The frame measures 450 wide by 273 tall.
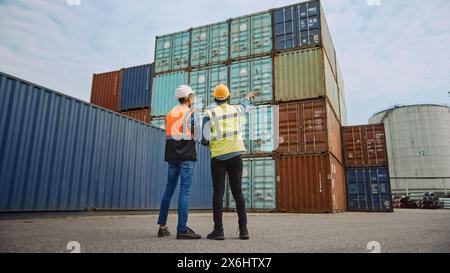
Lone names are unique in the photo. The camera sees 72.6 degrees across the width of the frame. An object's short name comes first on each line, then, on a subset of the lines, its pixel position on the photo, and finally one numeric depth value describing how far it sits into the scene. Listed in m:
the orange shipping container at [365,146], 16.77
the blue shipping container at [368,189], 15.92
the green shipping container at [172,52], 16.42
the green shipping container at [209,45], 15.57
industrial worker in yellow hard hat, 3.80
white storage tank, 34.38
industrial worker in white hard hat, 3.94
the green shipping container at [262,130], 13.84
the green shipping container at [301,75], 13.53
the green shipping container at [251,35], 14.91
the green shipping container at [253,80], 14.37
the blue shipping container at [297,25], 13.95
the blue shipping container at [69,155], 6.22
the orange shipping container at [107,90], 18.73
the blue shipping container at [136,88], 17.69
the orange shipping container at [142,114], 17.02
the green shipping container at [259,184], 13.50
